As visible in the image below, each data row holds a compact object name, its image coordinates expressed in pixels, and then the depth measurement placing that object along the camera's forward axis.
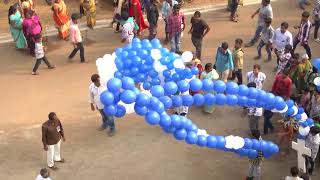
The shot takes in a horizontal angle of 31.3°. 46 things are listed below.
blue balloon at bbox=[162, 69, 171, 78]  10.27
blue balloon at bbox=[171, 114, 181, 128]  9.51
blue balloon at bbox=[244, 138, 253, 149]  10.27
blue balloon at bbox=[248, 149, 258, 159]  10.48
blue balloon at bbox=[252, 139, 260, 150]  10.34
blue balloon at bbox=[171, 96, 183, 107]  9.92
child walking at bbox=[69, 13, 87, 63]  14.59
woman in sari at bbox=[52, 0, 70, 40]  15.84
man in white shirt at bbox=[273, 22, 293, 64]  13.81
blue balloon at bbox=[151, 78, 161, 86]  10.33
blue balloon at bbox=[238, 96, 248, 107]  10.25
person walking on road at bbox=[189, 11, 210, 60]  14.35
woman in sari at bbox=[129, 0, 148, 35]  15.77
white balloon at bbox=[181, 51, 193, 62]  10.79
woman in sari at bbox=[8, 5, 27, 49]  15.30
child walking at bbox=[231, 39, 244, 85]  13.24
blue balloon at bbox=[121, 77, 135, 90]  9.48
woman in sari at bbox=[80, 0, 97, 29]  16.31
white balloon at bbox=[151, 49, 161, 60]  10.21
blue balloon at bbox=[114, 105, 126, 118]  9.65
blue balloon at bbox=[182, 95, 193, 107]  10.01
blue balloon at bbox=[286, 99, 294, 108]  10.45
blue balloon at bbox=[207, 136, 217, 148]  9.95
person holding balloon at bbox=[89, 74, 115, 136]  11.69
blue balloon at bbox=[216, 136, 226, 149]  10.06
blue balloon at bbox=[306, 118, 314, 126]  10.60
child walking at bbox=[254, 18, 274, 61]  14.43
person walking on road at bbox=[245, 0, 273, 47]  15.17
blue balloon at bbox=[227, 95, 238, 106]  10.17
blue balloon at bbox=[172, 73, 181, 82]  10.25
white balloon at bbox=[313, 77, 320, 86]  11.27
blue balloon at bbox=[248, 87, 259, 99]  10.05
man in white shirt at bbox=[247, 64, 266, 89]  12.25
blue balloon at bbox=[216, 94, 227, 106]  10.14
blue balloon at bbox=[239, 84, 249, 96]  10.08
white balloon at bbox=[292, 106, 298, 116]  10.52
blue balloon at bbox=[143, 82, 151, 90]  10.30
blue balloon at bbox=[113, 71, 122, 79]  9.95
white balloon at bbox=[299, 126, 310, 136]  10.52
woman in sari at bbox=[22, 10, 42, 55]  14.94
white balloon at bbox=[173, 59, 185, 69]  10.29
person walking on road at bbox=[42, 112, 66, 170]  10.94
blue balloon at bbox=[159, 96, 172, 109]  9.71
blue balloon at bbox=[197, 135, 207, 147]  9.88
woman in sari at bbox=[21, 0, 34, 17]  15.37
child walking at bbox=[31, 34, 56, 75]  14.32
